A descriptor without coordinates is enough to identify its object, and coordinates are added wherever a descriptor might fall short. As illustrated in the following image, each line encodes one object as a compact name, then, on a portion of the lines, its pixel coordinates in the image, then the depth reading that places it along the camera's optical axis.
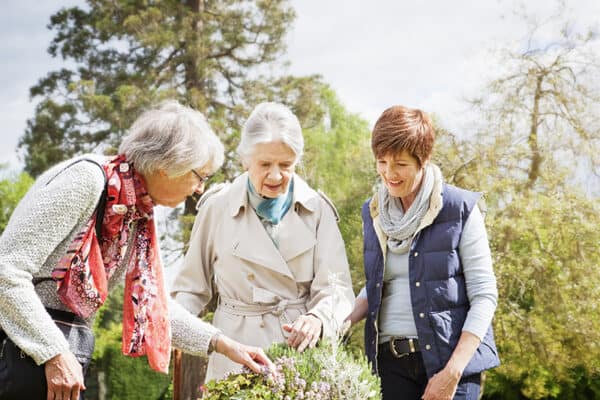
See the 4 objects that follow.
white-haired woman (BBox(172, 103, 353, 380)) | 2.71
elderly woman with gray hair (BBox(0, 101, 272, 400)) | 1.94
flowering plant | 2.10
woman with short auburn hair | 2.65
